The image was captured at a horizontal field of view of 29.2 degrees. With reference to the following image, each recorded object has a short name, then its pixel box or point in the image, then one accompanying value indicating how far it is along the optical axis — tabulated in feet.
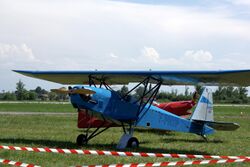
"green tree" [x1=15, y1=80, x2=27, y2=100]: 469.98
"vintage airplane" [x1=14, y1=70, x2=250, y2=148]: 41.19
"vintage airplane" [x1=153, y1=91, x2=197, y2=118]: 67.54
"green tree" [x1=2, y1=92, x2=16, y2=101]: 470.02
